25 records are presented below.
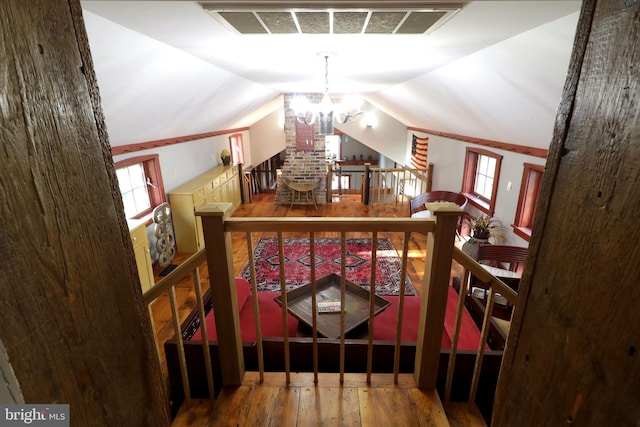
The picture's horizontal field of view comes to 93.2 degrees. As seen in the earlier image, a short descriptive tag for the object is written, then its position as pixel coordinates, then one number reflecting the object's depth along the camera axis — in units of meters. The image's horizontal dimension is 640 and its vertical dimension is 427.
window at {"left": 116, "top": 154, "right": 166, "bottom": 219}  3.85
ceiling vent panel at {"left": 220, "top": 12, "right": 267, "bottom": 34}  1.70
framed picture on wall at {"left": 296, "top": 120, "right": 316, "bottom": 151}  6.45
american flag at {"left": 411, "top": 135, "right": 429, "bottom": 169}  7.08
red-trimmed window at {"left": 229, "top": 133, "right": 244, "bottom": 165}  7.85
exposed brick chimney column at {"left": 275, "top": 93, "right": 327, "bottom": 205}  6.58
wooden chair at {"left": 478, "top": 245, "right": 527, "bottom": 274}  3.04
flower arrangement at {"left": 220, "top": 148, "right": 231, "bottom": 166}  6.78
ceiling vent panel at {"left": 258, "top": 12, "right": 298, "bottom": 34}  1.72
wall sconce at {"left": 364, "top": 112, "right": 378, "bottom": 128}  8.69
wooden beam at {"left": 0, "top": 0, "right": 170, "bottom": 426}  0.42
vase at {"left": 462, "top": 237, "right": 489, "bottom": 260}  3.40
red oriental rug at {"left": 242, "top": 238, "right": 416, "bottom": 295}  3.80
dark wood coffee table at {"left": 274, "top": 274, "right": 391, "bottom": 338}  2.27
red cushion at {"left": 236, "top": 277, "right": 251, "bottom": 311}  2.54
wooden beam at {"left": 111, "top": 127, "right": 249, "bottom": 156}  3.56
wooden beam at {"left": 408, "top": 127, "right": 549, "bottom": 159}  3.34
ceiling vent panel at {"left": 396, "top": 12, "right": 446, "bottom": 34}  1.69
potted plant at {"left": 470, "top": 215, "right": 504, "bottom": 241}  3.98
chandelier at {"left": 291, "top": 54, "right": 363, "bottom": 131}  3.29
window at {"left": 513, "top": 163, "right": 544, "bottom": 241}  3.51
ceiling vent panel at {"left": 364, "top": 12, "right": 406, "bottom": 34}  1.72
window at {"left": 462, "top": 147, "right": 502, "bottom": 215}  4.33
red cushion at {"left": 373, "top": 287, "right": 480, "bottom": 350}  2.10
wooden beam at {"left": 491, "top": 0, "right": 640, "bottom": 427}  0.42
